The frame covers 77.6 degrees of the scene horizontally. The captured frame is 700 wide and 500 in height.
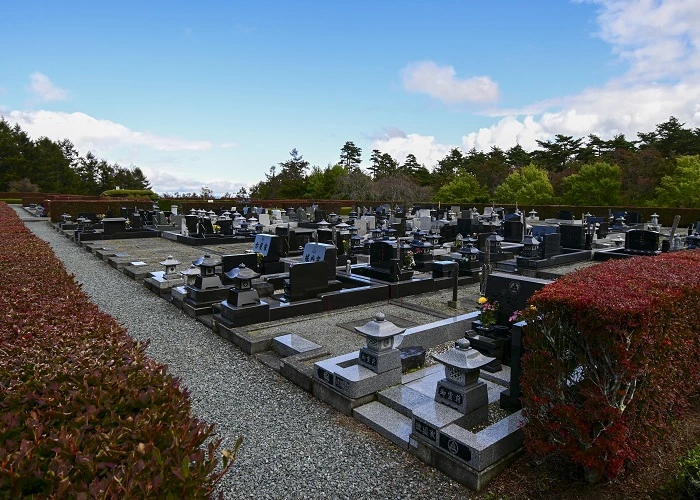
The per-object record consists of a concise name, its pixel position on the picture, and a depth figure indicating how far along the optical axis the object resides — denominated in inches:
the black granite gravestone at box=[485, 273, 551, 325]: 242.6
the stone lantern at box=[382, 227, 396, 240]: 778.4
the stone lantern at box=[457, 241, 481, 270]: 507.8
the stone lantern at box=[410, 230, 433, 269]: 559.2
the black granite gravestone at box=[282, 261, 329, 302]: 371.9
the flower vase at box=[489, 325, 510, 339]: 245.8
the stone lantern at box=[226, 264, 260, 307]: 326.3
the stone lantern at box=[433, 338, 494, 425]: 179.9
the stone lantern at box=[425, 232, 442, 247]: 729.6
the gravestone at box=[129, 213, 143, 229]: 960.3
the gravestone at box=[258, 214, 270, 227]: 1010.2
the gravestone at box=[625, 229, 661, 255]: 643.0
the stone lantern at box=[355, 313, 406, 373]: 215.6
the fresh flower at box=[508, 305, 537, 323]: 152.3
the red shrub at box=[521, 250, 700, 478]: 134.8
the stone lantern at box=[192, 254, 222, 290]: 368.8
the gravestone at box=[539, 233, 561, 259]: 606.5
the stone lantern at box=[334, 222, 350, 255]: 612.0
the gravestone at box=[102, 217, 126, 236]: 848.3
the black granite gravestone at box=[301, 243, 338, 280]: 403.1
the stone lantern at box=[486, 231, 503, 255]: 615.3
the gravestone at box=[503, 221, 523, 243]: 835.4
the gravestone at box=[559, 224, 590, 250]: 696.4
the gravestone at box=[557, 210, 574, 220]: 1310.8
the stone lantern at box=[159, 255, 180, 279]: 454.9
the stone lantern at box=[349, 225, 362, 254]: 675.9
